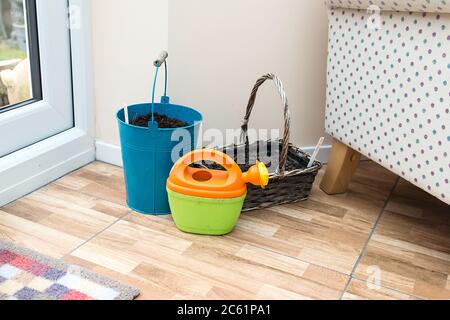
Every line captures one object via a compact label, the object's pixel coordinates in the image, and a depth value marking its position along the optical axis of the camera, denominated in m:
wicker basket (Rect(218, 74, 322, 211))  1.31
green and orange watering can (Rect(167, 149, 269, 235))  1.17
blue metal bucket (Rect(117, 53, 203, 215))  1.23
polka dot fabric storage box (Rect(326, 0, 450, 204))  1.04
